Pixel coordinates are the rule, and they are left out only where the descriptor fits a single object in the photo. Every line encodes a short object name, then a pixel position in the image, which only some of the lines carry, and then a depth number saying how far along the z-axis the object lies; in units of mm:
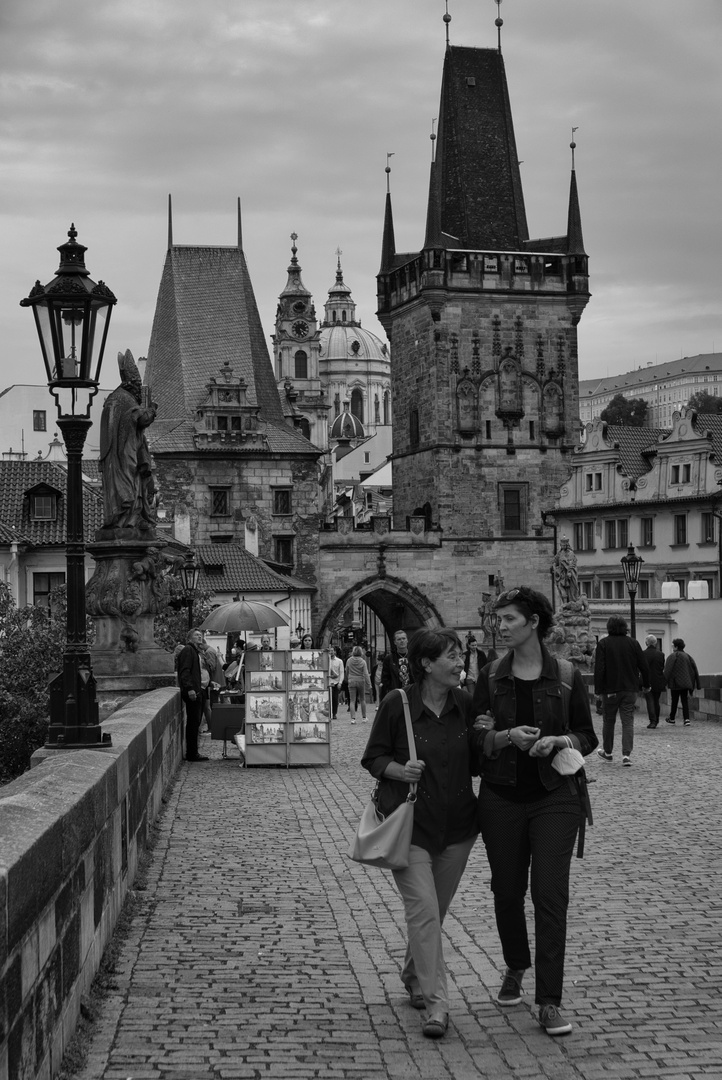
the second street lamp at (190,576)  30672
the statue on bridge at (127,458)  15398
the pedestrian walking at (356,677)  29547
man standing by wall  18625
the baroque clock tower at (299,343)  154625
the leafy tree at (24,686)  18156
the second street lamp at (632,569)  33250
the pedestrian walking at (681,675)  24316
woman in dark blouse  6352
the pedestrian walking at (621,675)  16906
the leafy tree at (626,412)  124125
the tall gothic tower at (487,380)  68438
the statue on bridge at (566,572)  34625
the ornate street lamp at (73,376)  9578
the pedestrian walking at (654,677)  23797
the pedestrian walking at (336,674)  31125
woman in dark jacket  6238
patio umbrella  23047
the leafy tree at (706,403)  110000
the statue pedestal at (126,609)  15945
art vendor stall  17859
